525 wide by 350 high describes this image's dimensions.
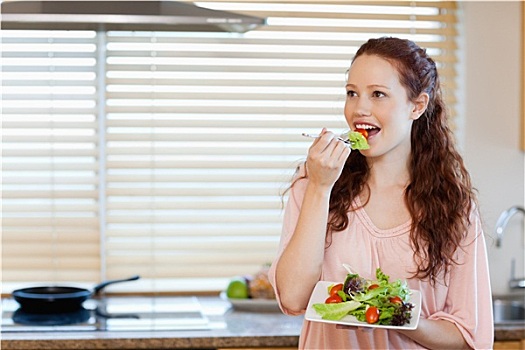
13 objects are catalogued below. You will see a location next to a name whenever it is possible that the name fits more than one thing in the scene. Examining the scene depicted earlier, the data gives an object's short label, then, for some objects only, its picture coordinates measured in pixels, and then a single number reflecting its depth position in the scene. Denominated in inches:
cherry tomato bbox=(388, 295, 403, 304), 68.3
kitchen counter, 103.7
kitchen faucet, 127.8
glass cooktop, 109.5
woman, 73.6
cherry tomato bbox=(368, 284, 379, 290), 70.4
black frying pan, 117.4
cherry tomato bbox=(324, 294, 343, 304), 69.2
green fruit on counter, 121.3
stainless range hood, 103.3
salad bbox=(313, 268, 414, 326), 67.9
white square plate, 67.1
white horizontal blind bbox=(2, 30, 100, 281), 130.1
